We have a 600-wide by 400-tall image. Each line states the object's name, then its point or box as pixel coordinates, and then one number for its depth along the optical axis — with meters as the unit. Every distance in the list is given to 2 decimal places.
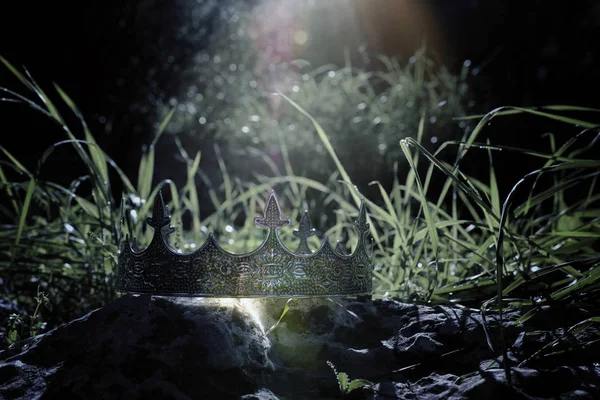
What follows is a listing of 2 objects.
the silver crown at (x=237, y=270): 0.52
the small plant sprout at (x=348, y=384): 0.42
